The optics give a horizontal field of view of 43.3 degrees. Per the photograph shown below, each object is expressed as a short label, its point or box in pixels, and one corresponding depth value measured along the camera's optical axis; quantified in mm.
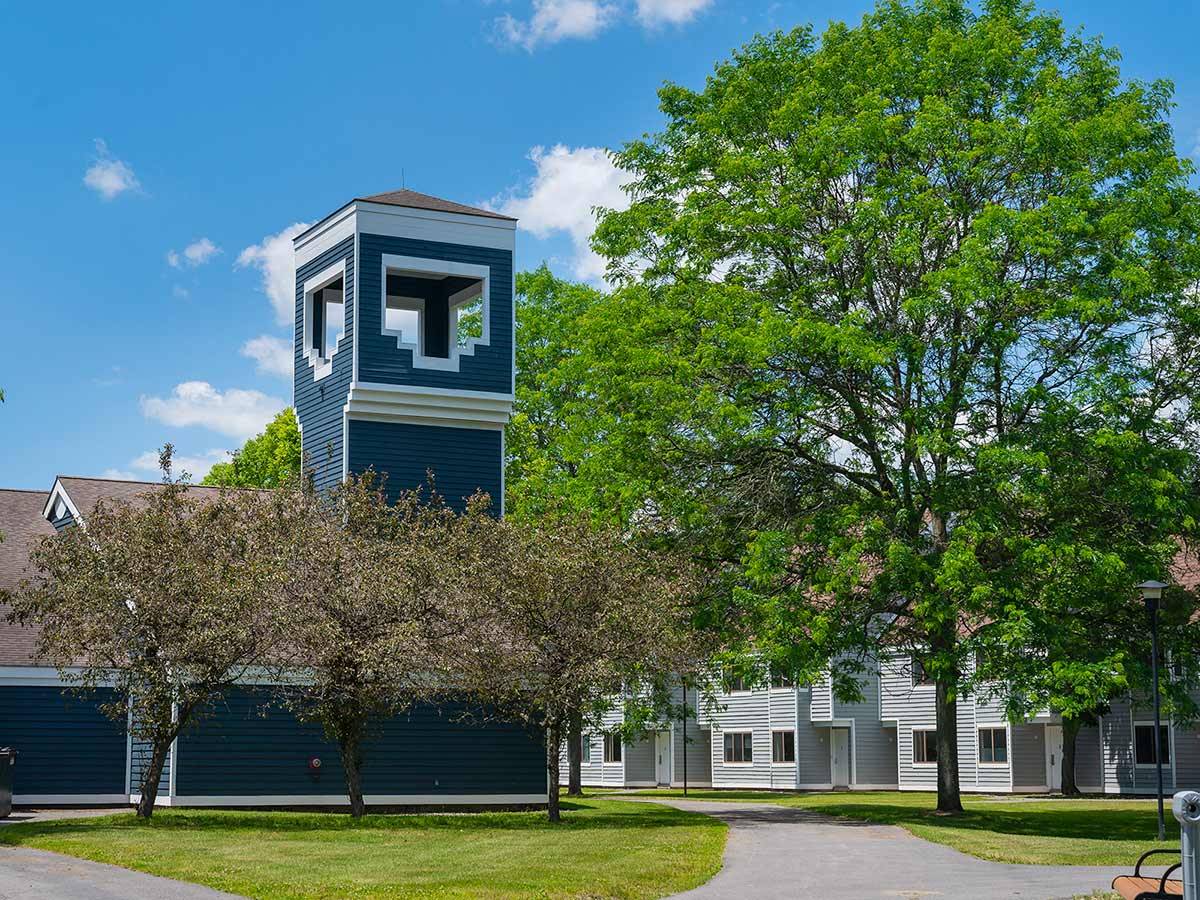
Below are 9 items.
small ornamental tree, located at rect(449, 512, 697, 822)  26469
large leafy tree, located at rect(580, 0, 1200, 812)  28391
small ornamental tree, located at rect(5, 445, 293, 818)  26391
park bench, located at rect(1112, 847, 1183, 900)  12867
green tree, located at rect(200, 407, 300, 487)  58469
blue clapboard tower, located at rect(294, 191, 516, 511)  33156
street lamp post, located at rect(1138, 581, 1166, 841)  24453
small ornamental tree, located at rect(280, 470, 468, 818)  27078
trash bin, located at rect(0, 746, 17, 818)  27688
